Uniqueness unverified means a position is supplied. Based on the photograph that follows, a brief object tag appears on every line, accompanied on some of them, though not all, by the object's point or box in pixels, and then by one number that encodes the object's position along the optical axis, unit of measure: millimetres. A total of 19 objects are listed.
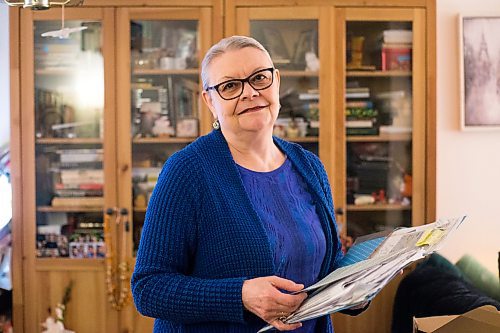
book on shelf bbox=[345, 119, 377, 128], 3508
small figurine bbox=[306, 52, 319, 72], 3465
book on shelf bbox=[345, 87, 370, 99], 3504
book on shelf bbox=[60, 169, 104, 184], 3453
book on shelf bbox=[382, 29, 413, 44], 3477
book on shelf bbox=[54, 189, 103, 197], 3462
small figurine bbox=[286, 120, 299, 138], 3502
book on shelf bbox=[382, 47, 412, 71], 3502
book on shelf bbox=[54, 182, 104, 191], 3459
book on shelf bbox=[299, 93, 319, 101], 3477
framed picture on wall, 3754
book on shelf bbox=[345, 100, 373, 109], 3508
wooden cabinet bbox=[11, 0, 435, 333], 3406
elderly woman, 1489
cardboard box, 1287
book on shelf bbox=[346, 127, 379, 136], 3508
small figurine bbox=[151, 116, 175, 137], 3508
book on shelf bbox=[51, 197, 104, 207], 3461
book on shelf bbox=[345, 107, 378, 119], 3510
